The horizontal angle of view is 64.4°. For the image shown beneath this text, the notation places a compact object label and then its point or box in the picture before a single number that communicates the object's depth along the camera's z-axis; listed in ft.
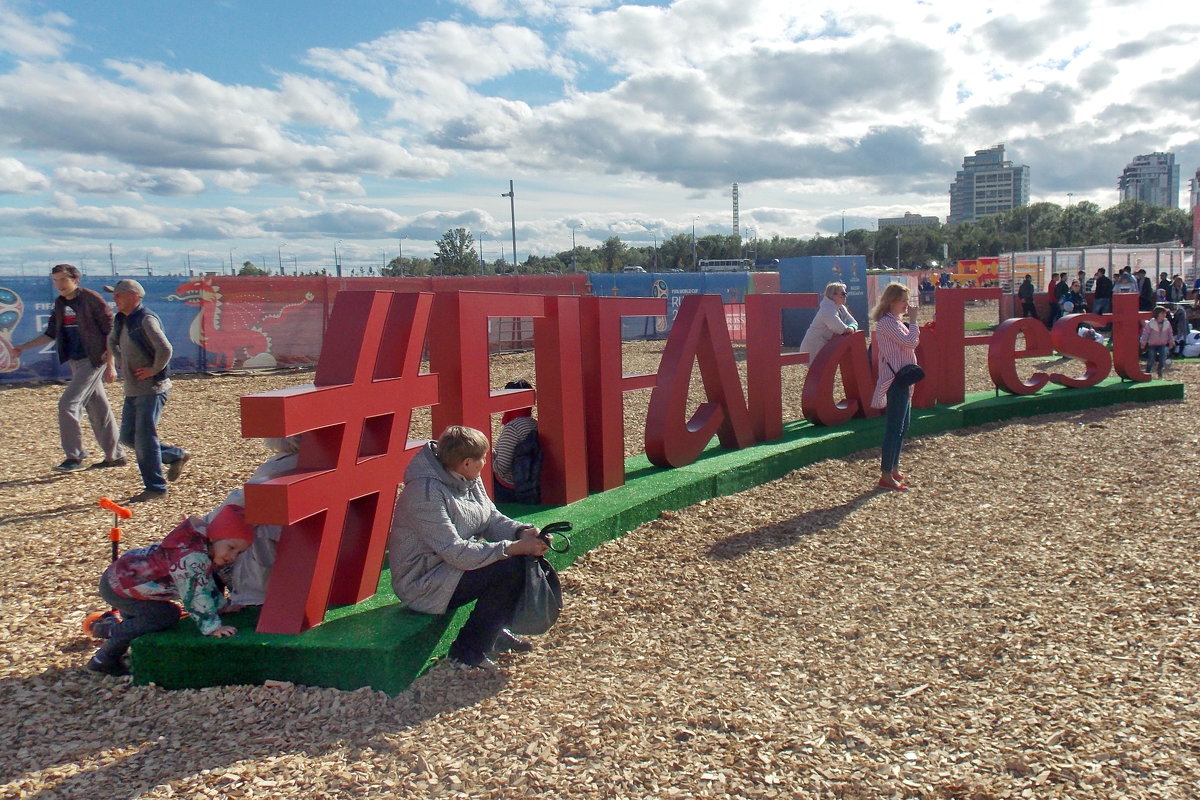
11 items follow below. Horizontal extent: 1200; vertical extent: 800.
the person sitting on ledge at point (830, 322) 30.12
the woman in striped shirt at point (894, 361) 24.79
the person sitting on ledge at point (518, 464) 20.44
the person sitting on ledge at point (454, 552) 13.41
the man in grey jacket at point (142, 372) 23.94
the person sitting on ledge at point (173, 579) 13.10
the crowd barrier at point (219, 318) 56.44
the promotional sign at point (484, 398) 13.46
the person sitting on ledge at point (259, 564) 14.01
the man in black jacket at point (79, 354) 27.04
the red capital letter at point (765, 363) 28.43
